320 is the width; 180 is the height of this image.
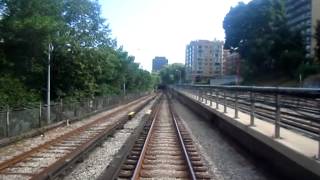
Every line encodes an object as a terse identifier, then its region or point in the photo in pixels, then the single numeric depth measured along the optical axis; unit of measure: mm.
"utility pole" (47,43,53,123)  12811
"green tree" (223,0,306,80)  39785
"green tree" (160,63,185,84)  89602
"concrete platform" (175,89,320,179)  4565
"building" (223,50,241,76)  64800
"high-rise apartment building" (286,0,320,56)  52296
